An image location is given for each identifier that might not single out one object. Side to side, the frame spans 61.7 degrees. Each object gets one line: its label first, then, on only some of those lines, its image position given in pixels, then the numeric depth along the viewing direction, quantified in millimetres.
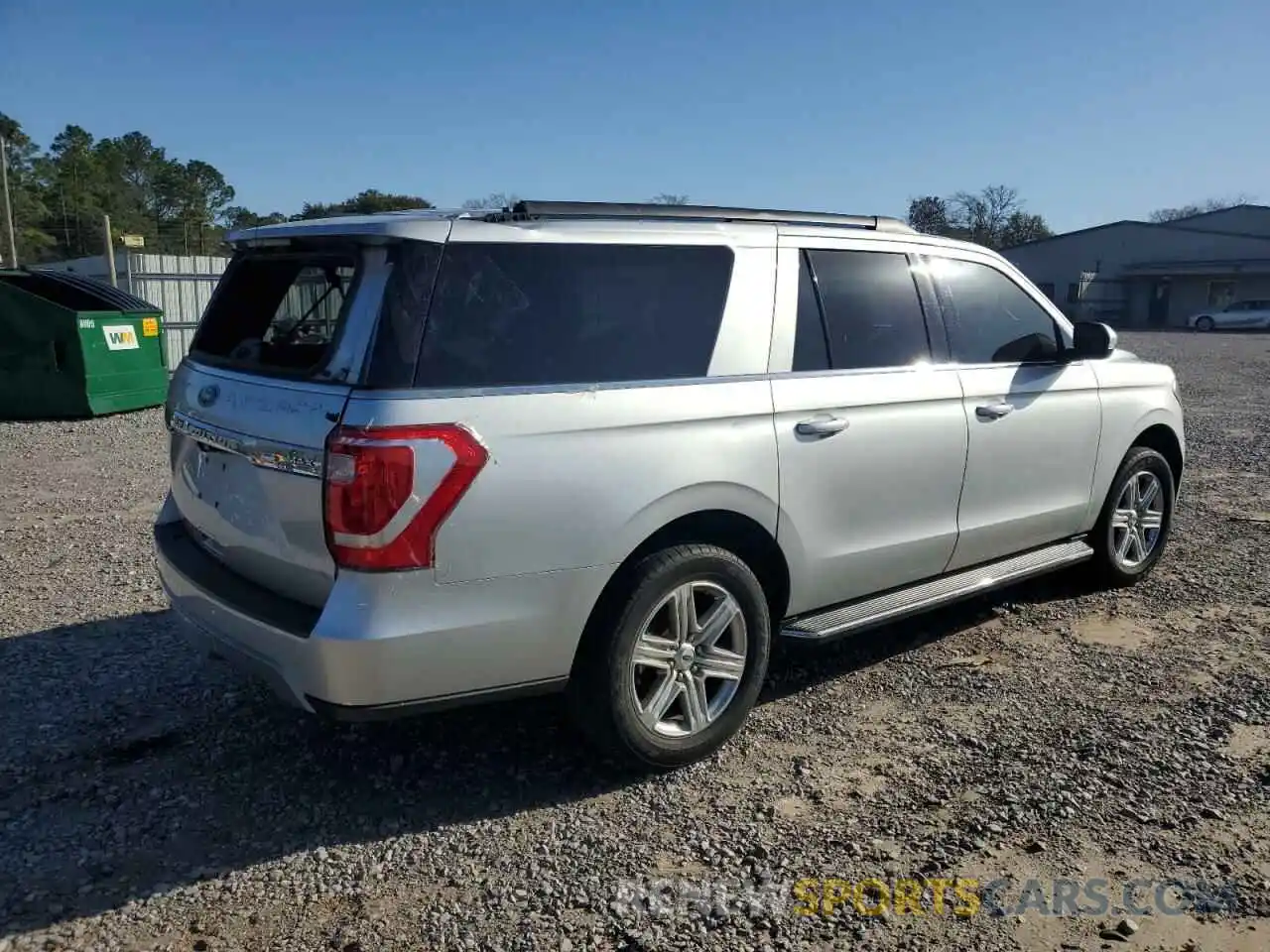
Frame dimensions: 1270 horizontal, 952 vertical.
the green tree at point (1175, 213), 90688
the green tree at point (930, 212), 75750
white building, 53875
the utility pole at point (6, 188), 30944
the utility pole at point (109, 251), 16156
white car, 45625
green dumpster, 12016
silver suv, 3135
